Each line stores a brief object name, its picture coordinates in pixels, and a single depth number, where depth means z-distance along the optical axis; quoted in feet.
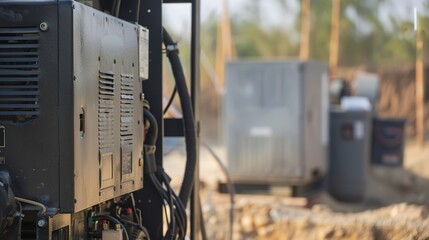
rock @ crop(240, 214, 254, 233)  24.97
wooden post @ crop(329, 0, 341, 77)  54.49
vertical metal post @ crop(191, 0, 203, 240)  14.79
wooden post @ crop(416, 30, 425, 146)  57.57
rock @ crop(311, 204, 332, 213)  31.21
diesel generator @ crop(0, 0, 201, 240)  9.87
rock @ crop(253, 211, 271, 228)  25.26
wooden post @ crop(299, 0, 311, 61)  55.67
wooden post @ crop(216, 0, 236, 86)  54.90
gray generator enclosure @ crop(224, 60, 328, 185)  33.71
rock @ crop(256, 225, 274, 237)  24.61
